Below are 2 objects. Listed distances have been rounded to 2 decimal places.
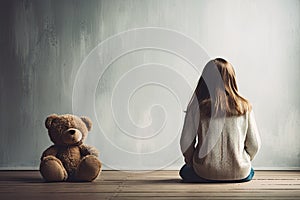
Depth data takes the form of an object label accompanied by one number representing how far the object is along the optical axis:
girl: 3.00
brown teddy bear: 3.08
